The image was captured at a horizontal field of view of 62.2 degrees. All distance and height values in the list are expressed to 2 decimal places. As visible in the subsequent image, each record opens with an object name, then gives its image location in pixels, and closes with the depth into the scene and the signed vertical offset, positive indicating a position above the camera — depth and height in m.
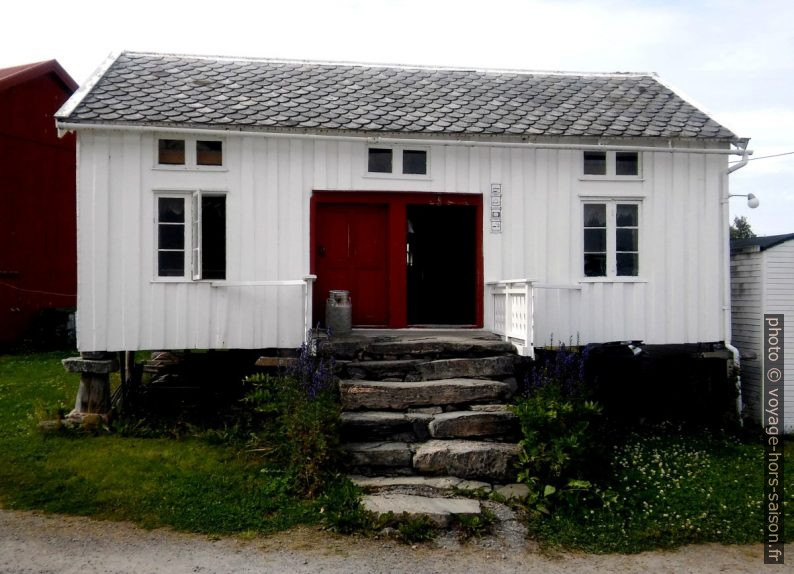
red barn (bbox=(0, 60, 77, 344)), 14.97 +2.24
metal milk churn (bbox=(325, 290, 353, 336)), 8.88 -0.32
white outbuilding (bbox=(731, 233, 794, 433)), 9.41 -0.15
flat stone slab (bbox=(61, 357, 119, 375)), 8.38 -0.93
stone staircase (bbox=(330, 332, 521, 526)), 6.35 -1.36
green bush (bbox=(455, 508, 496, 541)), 5.62 -2.03
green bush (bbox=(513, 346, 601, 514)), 6.20 -1.49
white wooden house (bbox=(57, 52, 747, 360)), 8.47 +1.21
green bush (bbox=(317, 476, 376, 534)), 5.62 -1.93
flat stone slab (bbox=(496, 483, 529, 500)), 6.28 -1.95
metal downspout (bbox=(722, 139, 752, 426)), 9.26 -0.07
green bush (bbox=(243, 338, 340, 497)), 6.31 -1.33
